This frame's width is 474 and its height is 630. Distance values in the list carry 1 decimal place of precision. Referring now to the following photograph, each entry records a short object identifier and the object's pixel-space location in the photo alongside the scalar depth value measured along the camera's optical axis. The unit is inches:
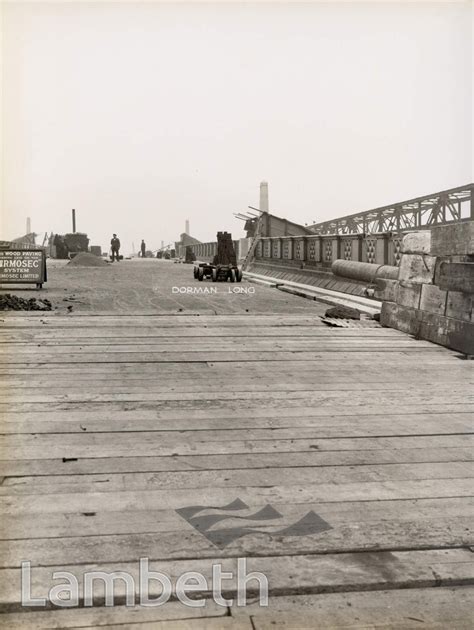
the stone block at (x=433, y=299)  268.8
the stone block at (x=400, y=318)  297.5
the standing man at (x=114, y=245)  1967.3
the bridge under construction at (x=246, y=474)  81.6
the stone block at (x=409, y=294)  293.6
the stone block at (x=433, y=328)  266.8
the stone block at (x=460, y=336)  244.8
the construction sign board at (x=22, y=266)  692.1
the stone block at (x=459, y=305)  248.7
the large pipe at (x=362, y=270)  617.9
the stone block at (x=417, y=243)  286.2
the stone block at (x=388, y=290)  358.0
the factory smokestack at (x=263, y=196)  2273.6
